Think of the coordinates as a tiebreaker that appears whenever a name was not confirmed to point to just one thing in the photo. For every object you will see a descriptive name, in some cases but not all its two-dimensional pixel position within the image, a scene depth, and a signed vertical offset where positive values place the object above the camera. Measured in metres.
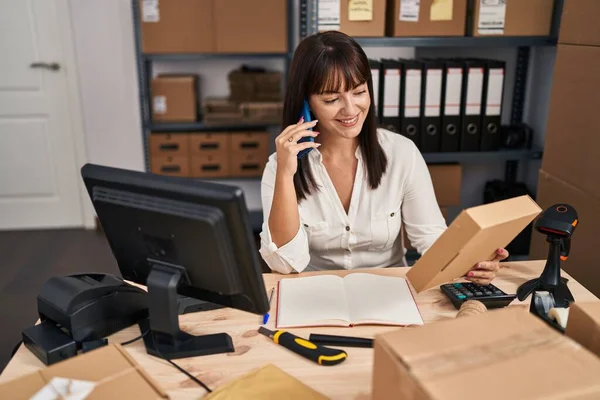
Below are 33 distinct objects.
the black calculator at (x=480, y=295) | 1.20 -0.54
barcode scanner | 1.20 -0.47
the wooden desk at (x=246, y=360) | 0.95 -0.57
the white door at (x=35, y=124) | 3.28 -0.54
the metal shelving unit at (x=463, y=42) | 2.43 -0.04
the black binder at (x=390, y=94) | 2.46 -0.26
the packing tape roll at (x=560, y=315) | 0.90 -0.45
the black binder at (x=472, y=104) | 2.50 -0.32
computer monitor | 0.91 -0.36
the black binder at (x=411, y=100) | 2.47 -0.29
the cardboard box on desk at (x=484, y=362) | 0.67 -0.40
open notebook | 1.13 -0.55
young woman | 1.49 -0.40
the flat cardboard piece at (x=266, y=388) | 0.89 -0.55
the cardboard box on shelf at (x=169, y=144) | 2.83 -0.54
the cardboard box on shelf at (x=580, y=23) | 1.85 +0.03
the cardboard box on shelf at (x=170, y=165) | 2.86 -0.65
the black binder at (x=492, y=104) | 2.51 -0.32
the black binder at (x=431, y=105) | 2.48 -0.32
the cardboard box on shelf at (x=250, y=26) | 2.67 +0.03
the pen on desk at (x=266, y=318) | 1.15 -0.57
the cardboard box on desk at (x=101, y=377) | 0.84 -0.52
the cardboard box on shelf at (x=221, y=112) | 2.89 -0.40
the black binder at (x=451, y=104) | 2.49 -0.31
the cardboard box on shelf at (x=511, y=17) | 2.45 +0.06
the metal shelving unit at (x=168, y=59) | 2.77 -0.17
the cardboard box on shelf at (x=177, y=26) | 2.63 +0.03
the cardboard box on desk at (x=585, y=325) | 0.80 -0.41
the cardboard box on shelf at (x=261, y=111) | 2.91 -0.39
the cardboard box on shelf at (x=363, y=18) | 2.38 +0.06
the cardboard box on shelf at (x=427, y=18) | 2.42 +0.06
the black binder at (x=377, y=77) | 2.45 -0.19
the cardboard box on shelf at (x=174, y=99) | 2.83 -0.33
